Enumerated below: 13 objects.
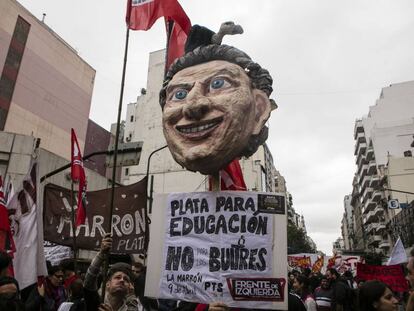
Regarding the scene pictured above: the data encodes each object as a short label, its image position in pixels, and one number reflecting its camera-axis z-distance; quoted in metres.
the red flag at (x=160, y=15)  5.25
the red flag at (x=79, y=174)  4.36
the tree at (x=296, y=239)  52.63
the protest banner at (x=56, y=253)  8.54
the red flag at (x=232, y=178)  4.18
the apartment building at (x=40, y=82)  29.66
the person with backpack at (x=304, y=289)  7.09
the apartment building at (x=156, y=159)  34.28
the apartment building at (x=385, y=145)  46.38
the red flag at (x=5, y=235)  4.32
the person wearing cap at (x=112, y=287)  3.28
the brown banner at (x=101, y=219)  6.59
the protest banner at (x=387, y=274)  7.31
